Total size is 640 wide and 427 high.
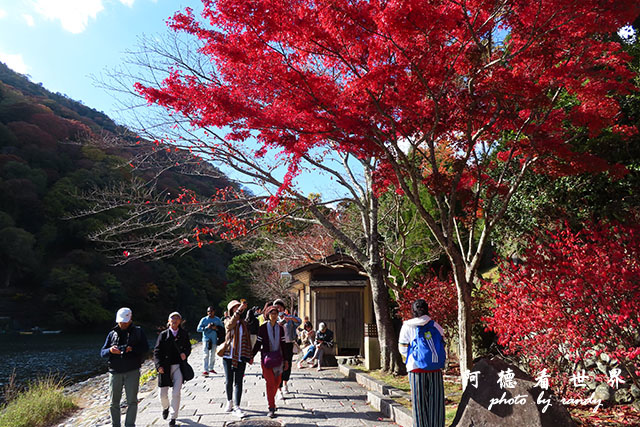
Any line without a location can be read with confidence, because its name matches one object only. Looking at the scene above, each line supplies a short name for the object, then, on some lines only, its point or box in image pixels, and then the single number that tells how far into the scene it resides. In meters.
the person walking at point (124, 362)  6.00
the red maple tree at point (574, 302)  5.45
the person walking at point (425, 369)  4.89
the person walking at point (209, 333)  11.27
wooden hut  17.45
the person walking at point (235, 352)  7.15
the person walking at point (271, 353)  7.07
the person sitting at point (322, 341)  13.36
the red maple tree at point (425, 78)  6.26
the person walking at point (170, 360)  6.45
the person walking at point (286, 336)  8.20
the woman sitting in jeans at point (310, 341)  13.88
